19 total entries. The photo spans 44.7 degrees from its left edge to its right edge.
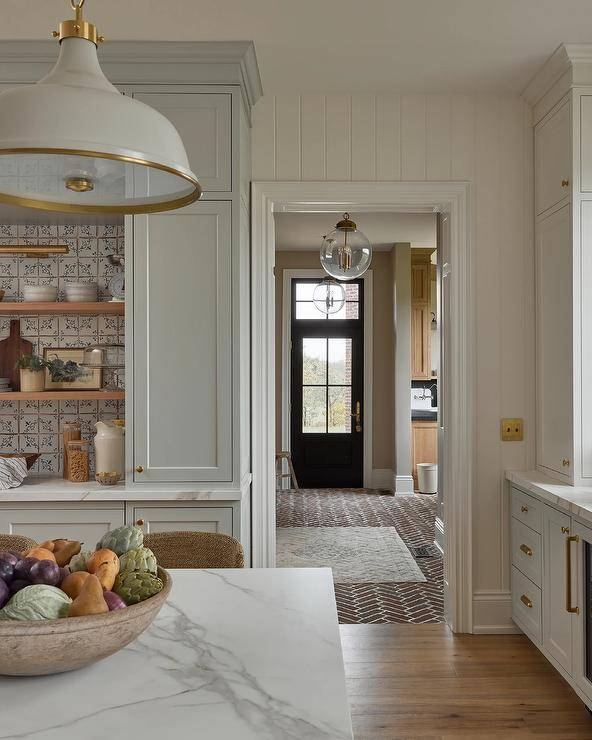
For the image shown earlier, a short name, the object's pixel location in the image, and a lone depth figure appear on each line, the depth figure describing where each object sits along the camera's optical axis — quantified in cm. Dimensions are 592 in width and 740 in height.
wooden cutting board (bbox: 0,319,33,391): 363
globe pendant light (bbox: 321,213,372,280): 477
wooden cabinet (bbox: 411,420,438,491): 823
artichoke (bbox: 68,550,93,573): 146
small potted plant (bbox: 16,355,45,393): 347
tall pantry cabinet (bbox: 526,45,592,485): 322
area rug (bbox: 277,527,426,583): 486
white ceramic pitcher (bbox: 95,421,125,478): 329
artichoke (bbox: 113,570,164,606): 137
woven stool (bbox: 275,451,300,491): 754
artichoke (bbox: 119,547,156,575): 144
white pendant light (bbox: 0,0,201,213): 126
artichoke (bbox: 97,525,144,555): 152
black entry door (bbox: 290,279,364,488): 872
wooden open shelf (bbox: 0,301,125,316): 338
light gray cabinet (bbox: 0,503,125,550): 319
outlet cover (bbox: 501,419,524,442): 371
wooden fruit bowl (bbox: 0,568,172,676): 119
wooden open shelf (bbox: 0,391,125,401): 340
